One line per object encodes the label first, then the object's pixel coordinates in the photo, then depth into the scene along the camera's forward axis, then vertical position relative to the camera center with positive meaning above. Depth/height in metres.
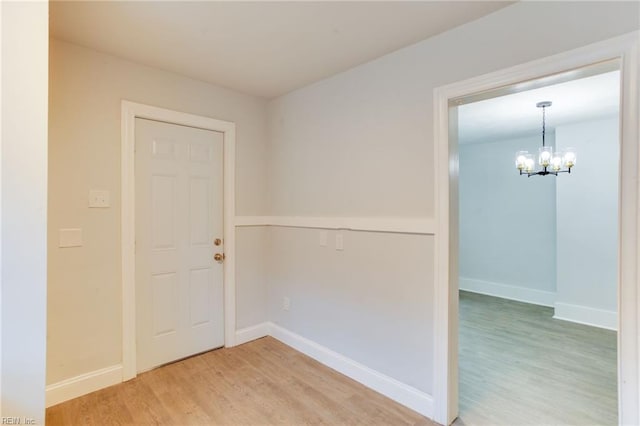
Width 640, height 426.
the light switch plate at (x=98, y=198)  2.28 +0.11
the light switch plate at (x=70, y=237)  2.16 -0.17
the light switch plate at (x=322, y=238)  2.77 -0.23
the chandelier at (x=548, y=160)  3.47 +0.60
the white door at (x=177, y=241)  2.55 -0.25
